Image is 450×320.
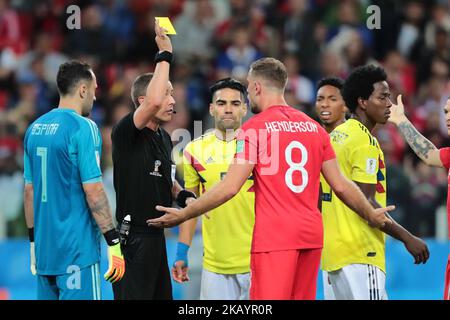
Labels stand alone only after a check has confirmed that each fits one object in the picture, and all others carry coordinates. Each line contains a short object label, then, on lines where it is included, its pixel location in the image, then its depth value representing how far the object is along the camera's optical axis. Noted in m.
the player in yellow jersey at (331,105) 19.11
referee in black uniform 16.58
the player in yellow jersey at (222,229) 17.80
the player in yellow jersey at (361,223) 16.52
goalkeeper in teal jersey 15.77
